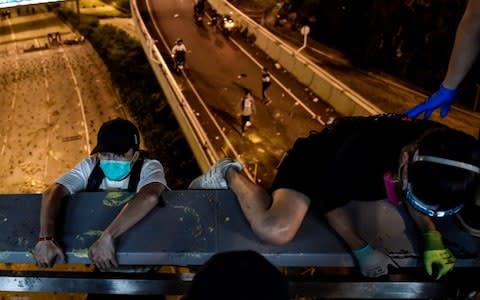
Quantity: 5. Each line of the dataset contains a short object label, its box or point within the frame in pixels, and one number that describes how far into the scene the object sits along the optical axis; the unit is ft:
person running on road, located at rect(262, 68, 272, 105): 56.85
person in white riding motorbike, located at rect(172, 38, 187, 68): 63.77
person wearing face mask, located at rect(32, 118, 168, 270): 7.38
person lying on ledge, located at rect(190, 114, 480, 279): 7.06
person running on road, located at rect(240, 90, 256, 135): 50.19
